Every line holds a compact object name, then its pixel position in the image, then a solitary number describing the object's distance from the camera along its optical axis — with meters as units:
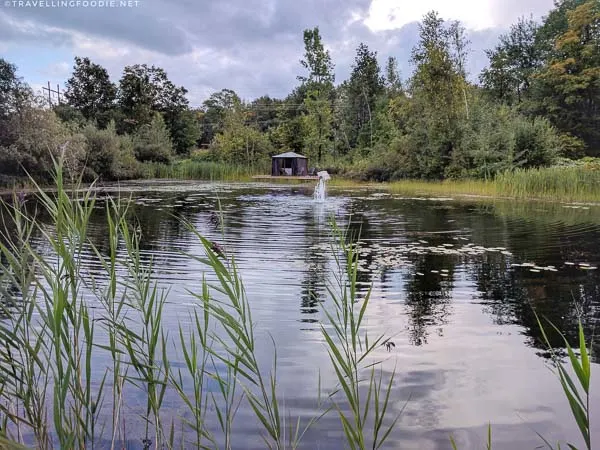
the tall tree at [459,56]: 27.59
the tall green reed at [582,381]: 1.31
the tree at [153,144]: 39.41
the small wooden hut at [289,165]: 35.41
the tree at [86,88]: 45.91
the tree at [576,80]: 30.38
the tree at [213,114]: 52.45
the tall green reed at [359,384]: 1.82
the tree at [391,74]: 47.96
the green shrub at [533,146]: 21.73
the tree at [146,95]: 47.72
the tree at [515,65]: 37.70
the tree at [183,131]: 49.59
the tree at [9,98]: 20.34
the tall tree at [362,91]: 42.25
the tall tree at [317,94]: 37.79
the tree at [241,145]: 40.62
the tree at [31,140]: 19.95
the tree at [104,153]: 29.72
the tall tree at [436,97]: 26.56
